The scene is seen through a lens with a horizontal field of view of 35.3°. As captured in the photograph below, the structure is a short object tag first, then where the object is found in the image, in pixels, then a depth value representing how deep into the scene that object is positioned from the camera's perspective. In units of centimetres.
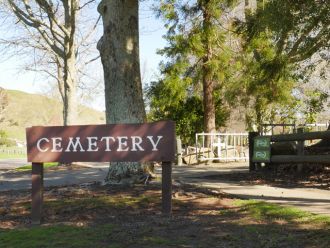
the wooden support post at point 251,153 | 1462
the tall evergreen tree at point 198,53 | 2155
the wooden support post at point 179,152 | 2186
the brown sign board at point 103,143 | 760
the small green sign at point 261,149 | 1364
